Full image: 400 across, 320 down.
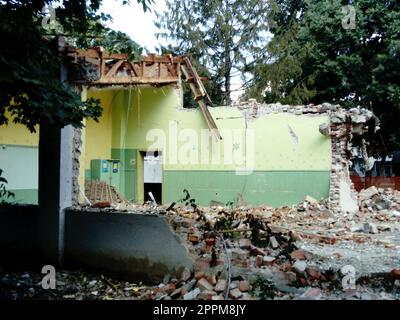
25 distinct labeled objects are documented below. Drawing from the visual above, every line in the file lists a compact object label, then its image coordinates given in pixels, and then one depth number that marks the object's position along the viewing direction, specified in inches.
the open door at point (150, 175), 579.8
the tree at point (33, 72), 162.1
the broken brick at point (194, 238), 207.2
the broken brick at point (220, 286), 179.9
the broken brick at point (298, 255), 209.3
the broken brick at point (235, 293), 174.1
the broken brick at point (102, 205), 256.5
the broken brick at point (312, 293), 168.9
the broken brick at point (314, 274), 185.5
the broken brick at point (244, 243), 214.1
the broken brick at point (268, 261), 199.6
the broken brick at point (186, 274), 194.7
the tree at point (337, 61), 686.5
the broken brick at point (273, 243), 220.1
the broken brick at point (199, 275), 190.7
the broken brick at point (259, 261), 198.9
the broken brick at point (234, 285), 180.2
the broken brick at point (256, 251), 207.5
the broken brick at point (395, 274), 183.0
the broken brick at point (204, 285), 181.8
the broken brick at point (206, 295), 175.2
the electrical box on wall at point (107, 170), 550.9
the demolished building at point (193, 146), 469.4
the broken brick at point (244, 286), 178.7
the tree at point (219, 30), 743.7
